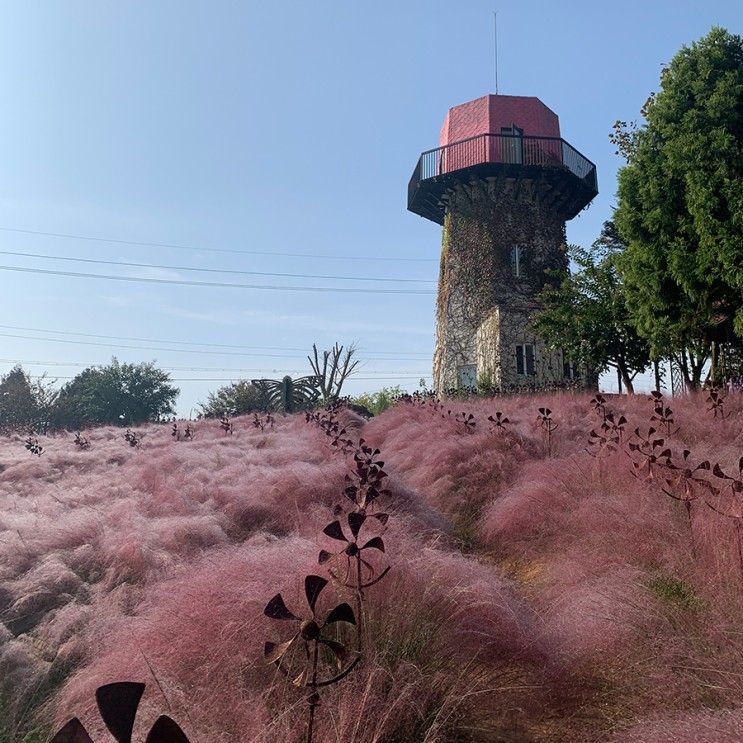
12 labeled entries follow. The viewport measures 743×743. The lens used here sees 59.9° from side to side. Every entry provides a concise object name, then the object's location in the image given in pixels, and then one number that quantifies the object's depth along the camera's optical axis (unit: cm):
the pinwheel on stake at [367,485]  404
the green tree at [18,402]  3203
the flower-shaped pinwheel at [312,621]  226
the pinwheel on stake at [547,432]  825
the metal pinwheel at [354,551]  302
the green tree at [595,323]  1664
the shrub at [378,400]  2903
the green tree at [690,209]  1193
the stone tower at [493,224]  2364
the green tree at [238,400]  2605
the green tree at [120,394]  3884
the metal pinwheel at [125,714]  126
